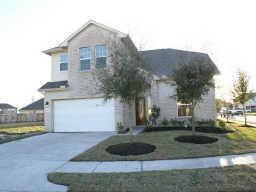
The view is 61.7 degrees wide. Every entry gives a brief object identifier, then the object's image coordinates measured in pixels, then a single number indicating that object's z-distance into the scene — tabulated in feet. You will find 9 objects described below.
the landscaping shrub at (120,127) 48.05
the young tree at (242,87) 64.13
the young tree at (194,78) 35.58
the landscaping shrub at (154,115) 53.57
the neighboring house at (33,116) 122.01
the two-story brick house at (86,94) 50.24
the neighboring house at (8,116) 114.57
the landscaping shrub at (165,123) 53.16
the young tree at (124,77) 29.99
